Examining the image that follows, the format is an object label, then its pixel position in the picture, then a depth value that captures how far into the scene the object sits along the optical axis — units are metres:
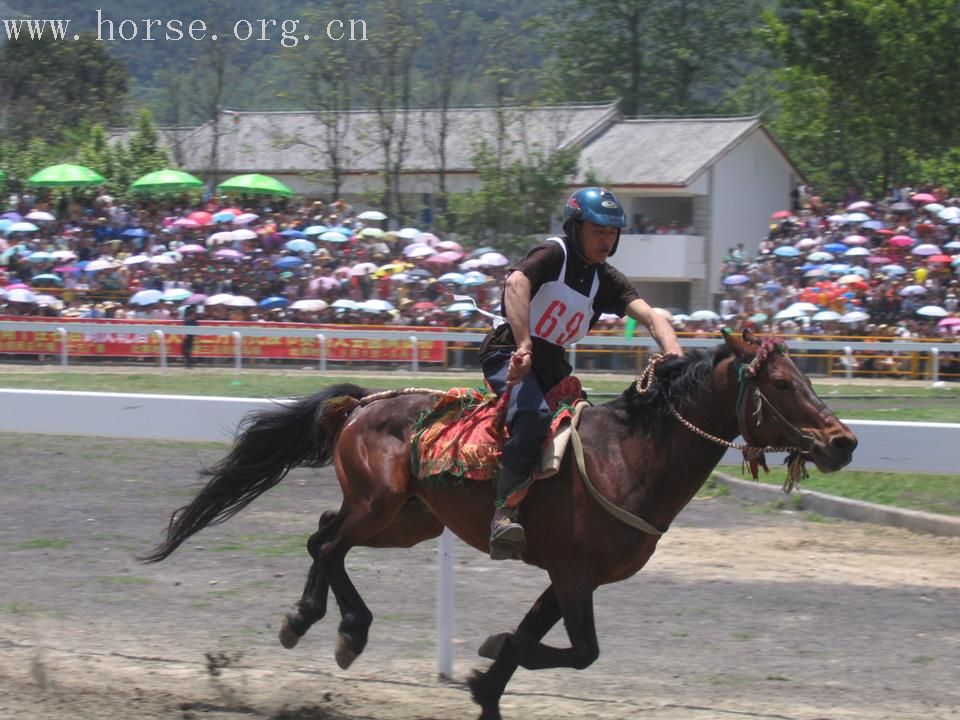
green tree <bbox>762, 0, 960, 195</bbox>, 39.97
